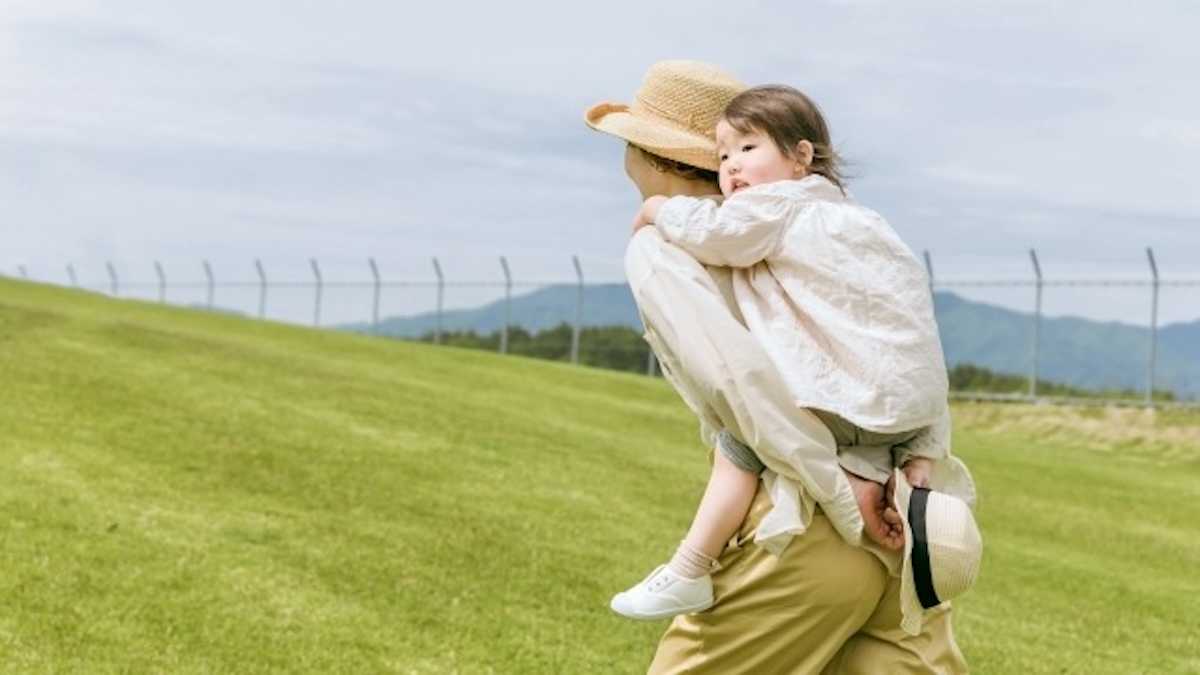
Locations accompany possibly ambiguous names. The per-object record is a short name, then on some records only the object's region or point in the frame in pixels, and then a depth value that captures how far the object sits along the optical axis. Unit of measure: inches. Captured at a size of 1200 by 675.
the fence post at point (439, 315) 1611.7
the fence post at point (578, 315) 1485.0
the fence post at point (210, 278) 1886.1
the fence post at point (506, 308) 1549.0
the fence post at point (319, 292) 1715.1
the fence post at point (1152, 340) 1152.2
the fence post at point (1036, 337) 1245.1
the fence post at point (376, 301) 1660.9
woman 124.0
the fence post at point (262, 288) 1812.3
